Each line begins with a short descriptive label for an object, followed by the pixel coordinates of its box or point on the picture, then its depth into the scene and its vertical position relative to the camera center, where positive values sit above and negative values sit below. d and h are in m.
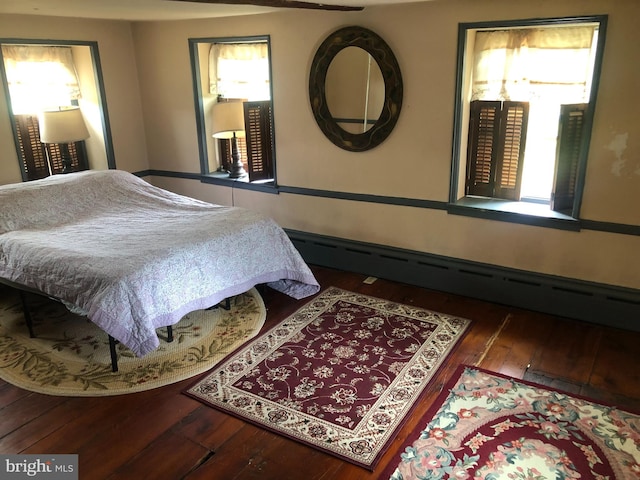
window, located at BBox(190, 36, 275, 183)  4.61 +0.03
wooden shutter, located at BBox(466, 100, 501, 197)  3.81 -0.41
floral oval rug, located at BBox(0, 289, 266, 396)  3.02 -1.57
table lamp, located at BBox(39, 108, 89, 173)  4.36 -0.24
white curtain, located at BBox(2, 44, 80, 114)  4.38 +0.18
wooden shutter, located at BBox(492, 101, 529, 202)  3.72 -0.43
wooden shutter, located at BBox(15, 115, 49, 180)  4.53 -0.42
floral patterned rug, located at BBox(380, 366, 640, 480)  2.32 -1.62
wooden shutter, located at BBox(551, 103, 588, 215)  3.41 -0.45
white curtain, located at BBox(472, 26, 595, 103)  3.41 +0.15
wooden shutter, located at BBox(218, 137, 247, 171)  5.20 -0.57
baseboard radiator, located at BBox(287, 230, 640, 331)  3.47 -1.39
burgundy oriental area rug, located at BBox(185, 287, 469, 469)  2.61 -1.59
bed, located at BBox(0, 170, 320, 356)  2.98 -0.95
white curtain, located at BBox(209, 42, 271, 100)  4.68 +0.21
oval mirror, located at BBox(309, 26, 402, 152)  3.92 +0.02
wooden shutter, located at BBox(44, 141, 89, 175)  4.83 -0.54
